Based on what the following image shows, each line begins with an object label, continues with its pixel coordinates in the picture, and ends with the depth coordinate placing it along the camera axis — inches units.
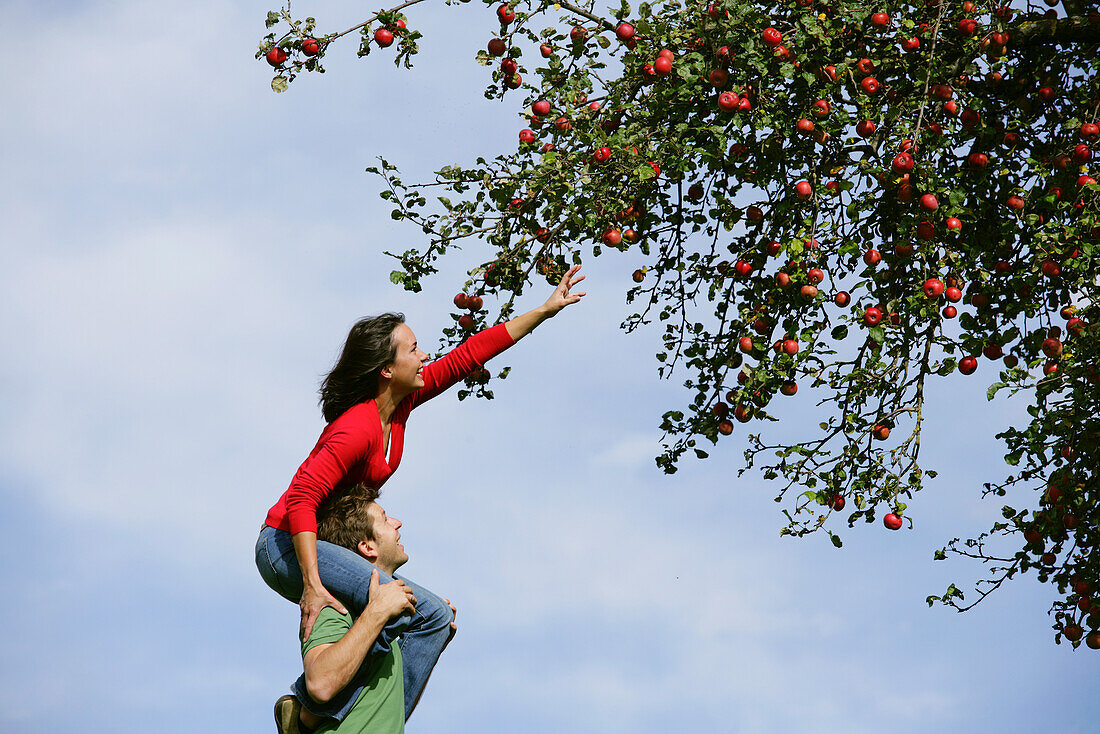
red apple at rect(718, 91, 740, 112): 331.6
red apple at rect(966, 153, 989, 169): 355.6
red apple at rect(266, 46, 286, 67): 366.0
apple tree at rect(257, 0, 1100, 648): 341.4
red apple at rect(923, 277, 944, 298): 341.7
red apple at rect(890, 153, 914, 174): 333.1
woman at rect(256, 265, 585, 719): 268.4
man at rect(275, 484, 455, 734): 243.4
